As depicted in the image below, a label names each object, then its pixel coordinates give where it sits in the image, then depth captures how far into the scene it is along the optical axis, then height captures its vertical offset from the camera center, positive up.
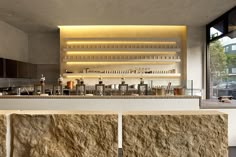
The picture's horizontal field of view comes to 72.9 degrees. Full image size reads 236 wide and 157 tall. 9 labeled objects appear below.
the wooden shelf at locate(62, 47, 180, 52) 4.85 +0.93
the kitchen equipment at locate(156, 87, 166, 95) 2.86 -0.19
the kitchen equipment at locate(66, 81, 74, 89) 3.89 -0.11
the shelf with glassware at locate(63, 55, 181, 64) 4.86 +0.69
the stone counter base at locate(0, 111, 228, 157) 0.73 -0.25
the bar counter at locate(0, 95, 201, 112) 2.53 -0.36
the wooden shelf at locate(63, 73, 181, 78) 4.84 +0.17
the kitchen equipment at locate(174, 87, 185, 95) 3.01 -0.20
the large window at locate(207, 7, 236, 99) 3.86 +0.66
